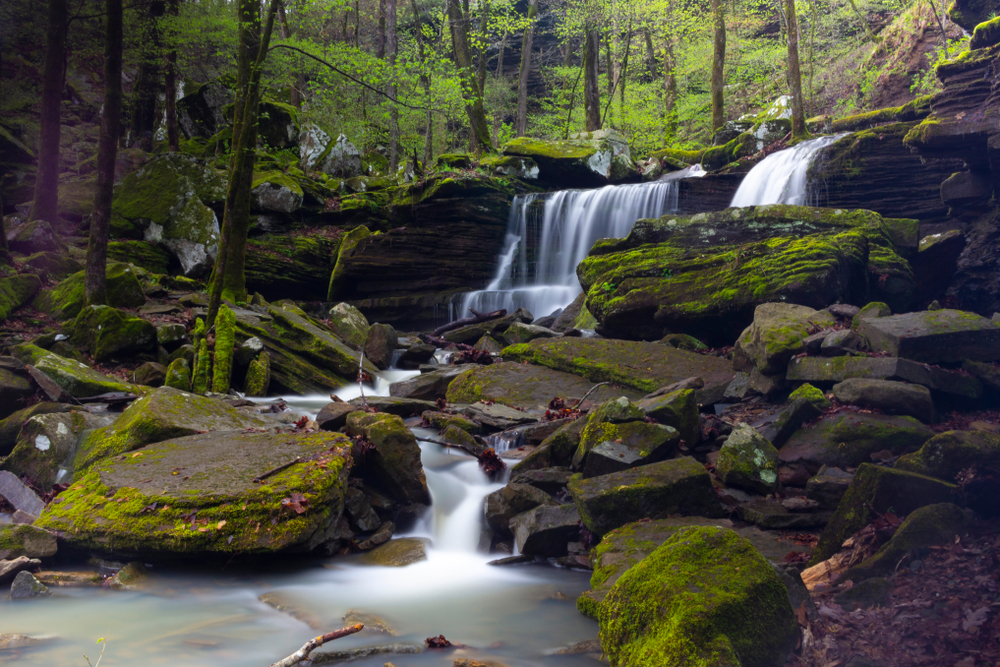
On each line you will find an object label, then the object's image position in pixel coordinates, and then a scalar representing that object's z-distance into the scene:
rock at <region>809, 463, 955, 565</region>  4.13
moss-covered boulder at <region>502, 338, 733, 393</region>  8.50
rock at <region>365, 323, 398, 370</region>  12.08
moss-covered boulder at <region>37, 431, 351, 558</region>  4.36
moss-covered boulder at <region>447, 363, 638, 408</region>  8.86
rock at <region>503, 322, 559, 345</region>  12.20
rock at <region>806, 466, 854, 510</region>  5.04
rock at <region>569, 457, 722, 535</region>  5.01
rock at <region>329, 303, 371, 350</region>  12.98
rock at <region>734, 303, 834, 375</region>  7.28
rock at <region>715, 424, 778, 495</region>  5.41
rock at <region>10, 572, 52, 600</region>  4.07
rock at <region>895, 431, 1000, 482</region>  4.30
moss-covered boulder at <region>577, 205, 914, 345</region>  9.46
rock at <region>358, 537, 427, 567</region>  5.15
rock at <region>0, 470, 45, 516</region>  5.15
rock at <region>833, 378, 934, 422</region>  5.87
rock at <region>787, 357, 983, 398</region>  6.22
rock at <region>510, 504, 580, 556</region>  5.23
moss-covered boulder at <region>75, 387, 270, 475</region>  5.74
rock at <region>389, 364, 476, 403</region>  9.75
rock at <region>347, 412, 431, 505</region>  5.87
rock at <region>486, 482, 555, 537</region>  5.61
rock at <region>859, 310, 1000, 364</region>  6.55
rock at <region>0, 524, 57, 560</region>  4.43
